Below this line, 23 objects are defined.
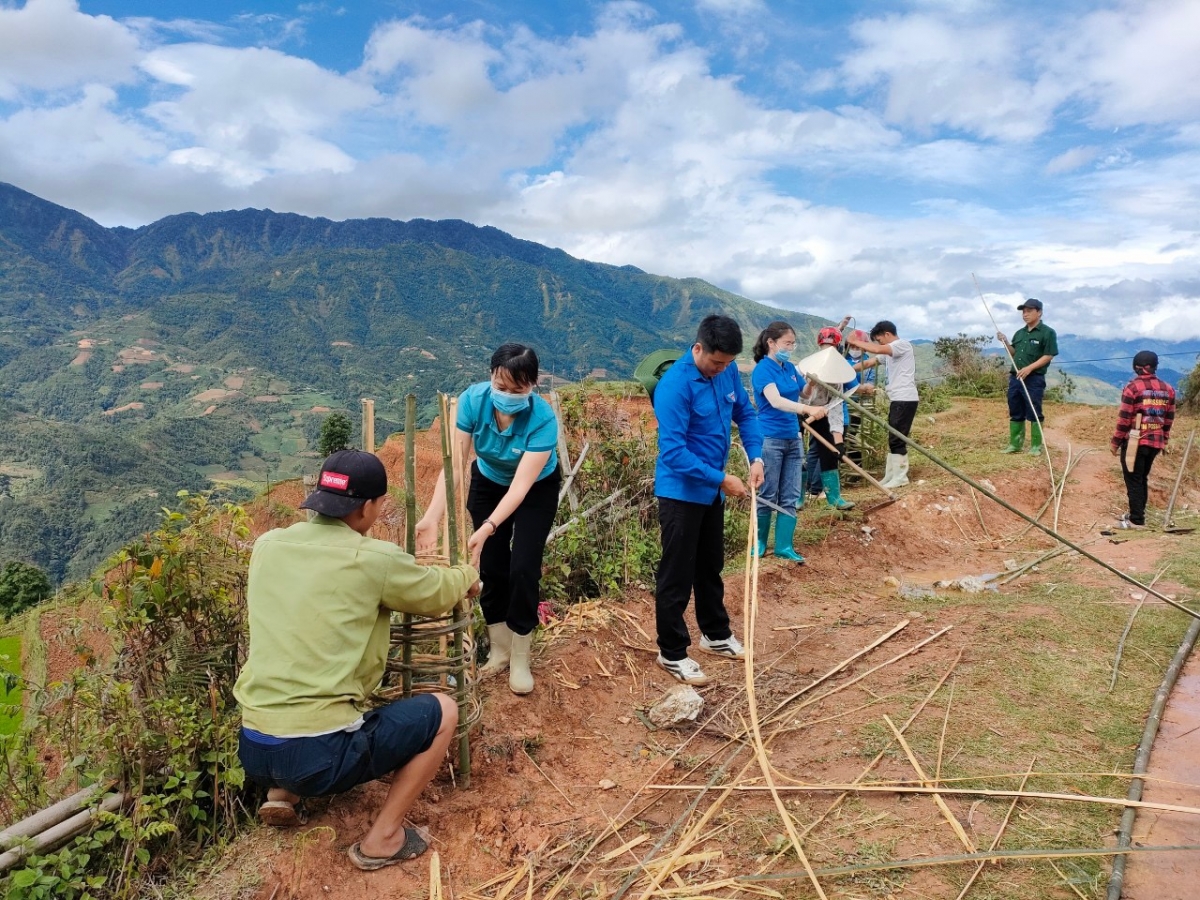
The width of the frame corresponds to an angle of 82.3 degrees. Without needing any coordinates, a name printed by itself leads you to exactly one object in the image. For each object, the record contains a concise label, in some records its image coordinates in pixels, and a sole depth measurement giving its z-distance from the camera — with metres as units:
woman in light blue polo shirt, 3.22
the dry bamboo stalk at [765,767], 2.23
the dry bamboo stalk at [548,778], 3.00
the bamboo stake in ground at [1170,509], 7.07
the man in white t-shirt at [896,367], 7.31
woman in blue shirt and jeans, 5.57
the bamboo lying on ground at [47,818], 2.25
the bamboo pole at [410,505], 2.78
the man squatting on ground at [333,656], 2.24
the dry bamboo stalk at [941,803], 2.37
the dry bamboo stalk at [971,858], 2.22
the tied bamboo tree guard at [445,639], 2.81
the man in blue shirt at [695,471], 3.57
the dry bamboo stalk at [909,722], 2.63
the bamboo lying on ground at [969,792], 2.46
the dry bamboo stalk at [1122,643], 3.59
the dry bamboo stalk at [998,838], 2.16
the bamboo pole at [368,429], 3.08
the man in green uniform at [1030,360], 8.15
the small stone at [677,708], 3.54
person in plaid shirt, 6.65
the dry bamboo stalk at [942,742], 2.76
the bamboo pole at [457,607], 2.89
